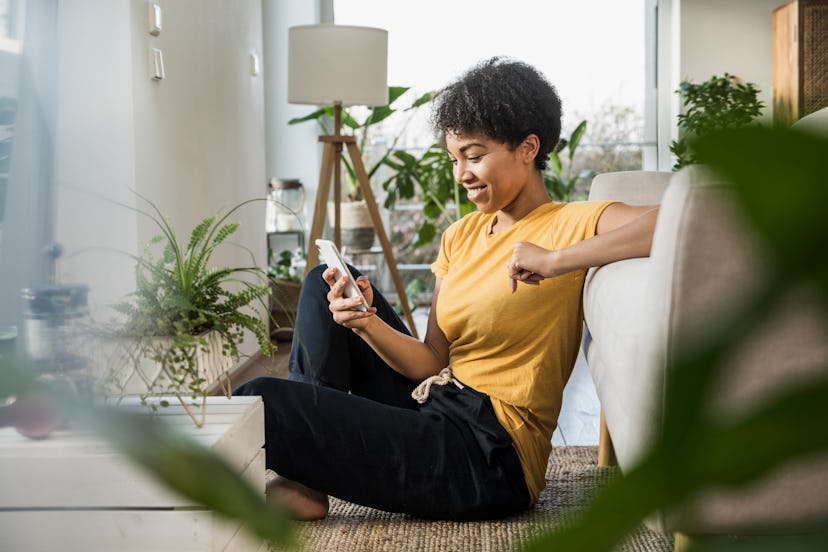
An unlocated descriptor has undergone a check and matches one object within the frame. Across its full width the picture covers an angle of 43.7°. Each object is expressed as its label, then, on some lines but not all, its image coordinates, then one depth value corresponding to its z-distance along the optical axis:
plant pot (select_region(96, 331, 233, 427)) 1.45
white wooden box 1.17
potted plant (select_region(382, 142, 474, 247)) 5.74
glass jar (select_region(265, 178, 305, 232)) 5.50
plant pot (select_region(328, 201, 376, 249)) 5.30
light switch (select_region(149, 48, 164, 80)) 3.01
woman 1.91
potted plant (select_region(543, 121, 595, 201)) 5.85
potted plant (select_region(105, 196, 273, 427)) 1.48
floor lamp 4.18
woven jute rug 1.86
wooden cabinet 5.29
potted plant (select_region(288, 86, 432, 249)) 5.30
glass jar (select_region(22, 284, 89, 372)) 1.51
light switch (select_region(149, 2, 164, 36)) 2.98
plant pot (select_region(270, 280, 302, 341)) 4.85
